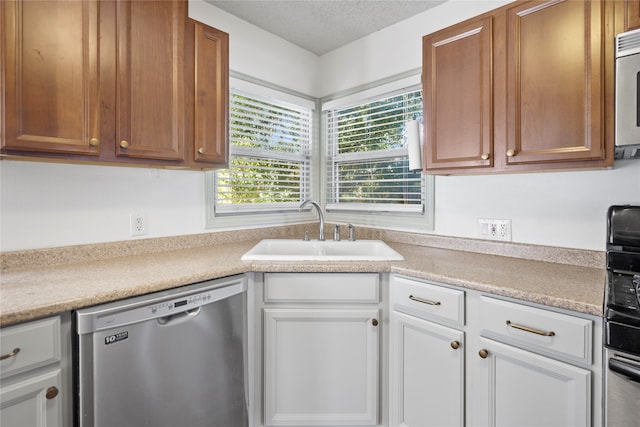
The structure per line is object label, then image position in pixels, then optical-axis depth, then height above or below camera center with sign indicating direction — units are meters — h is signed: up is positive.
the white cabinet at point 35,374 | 0.96 -0.48
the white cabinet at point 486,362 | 1.10 -0.57
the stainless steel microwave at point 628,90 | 1.12 +0.40
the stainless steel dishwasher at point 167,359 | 1.12 -0.56
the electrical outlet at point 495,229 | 1.83 -0.10
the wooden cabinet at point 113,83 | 1.19 +0.52
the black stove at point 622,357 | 0.87 -0.39
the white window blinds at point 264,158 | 2.28 +0.38
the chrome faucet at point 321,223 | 2.27 -0.09
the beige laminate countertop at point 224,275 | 1.08 -0.26
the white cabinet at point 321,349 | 1.62 -0.67
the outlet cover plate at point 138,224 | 1.82 -0.07
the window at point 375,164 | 2.26 +0.34
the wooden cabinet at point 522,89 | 1.27 +0.51
